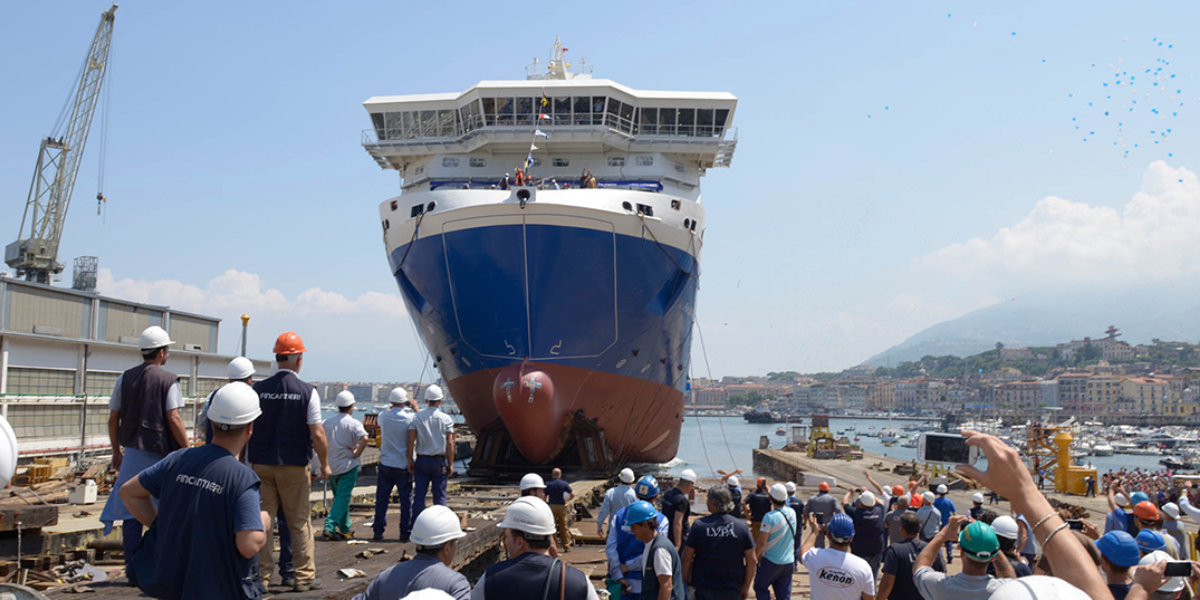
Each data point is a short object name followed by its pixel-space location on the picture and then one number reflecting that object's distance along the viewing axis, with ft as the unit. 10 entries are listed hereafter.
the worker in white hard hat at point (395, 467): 23.44
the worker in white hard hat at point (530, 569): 10.15
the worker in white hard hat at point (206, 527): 10.24
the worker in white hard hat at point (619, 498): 23.18
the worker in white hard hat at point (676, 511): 20.86
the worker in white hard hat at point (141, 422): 15.71
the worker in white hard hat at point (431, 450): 23.22
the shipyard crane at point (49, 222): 188.03
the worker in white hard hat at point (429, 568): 10.69
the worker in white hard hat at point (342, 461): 23.09
